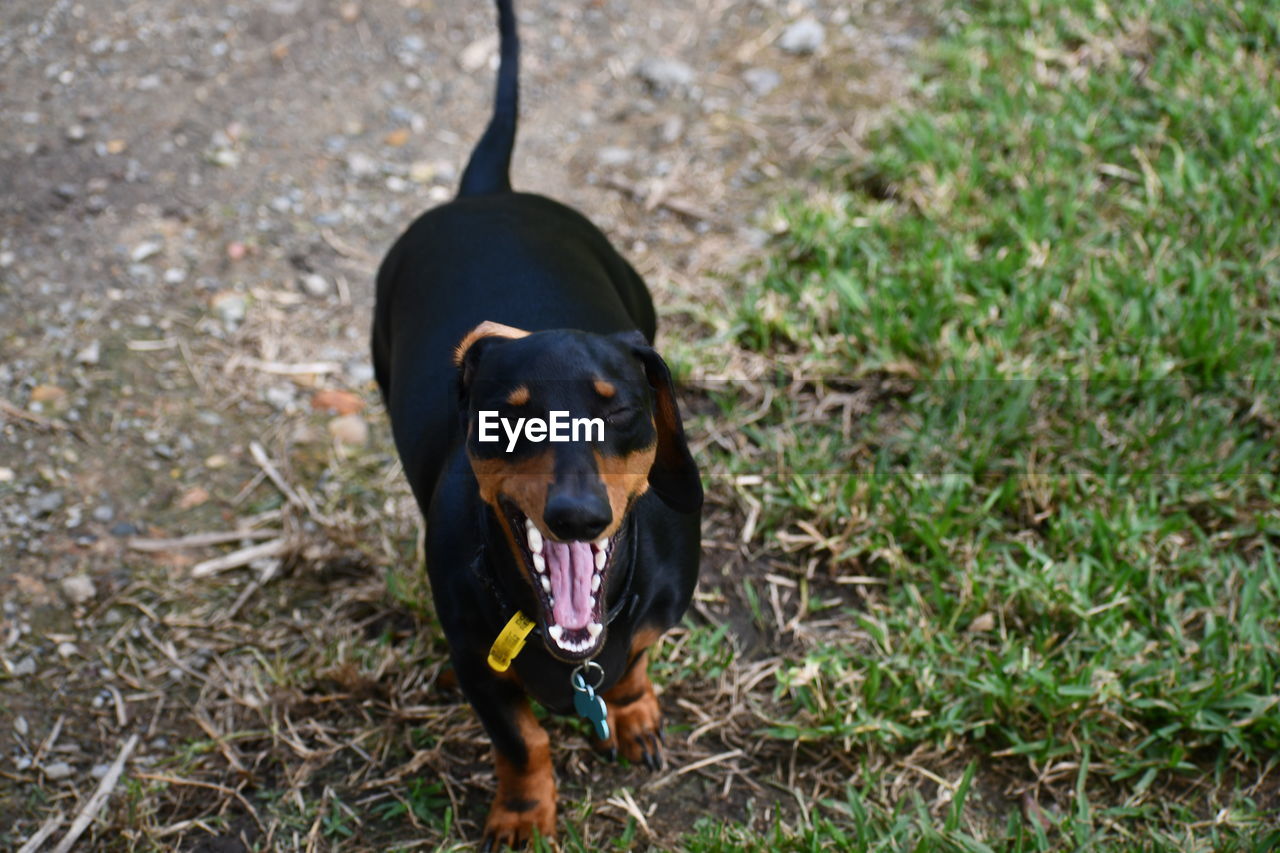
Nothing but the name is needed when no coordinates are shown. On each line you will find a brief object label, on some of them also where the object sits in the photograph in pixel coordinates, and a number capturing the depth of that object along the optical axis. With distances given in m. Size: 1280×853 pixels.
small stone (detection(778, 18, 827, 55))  4.98
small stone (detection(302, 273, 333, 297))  4.09
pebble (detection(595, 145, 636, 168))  4.59
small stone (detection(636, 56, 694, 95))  4.86
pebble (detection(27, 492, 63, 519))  3.34
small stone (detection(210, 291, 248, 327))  3.98
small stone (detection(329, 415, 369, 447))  3.63
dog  1.97
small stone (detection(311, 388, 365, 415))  3.73
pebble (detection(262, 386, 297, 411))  3.74
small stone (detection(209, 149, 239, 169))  4.46
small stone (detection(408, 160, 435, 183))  4.49
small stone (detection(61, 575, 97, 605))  3.16
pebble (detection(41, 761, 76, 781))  2.79
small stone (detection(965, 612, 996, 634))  2.96
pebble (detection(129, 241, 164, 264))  4.11
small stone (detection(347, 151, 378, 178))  4.50
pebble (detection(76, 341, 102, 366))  3.77
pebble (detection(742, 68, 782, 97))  4.86
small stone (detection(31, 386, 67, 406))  3.64
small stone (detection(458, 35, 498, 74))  4.92
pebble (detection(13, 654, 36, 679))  2.99
